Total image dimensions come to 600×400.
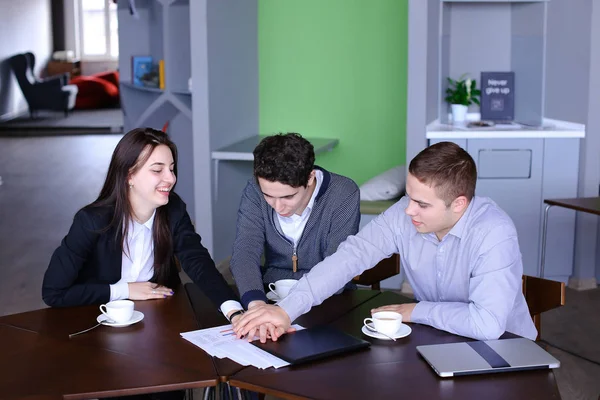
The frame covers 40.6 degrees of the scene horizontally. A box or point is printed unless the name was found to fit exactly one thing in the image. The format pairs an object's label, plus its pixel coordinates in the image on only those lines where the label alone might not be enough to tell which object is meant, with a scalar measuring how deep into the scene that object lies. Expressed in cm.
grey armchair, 1346
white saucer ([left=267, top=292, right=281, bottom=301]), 252
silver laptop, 189
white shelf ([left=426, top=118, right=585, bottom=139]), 469
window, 1712
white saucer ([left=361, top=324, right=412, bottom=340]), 213
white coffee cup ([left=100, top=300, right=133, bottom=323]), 225
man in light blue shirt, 218
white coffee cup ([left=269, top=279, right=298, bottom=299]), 248
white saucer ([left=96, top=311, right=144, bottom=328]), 226
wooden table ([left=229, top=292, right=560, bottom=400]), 178
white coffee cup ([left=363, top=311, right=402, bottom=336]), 212
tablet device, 199
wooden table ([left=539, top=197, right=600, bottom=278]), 385
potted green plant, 527
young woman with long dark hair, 257
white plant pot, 526
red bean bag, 1512
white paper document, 198
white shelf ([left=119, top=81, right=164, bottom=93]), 646
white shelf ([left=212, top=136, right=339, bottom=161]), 470
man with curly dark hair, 288
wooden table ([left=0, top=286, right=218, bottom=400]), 184
